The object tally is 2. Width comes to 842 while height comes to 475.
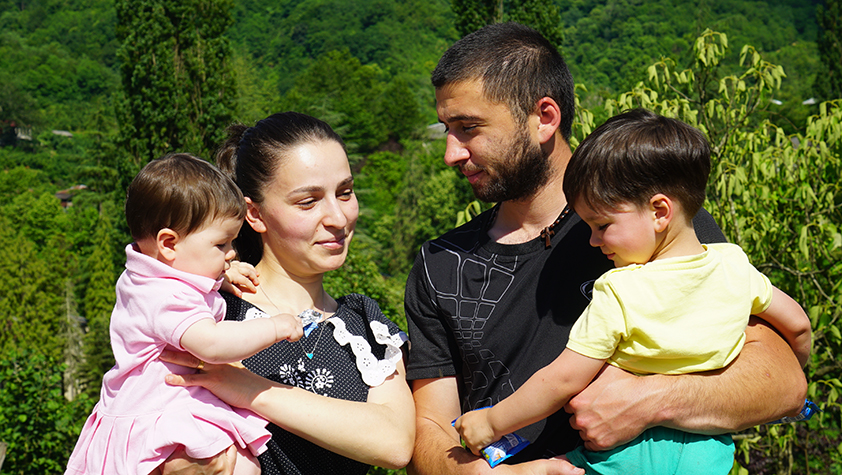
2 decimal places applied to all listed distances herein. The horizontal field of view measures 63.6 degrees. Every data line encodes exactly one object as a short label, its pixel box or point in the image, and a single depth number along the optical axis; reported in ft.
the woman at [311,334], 6.36
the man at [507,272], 6.70
